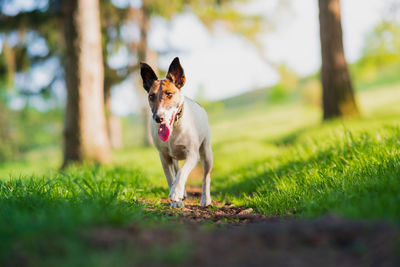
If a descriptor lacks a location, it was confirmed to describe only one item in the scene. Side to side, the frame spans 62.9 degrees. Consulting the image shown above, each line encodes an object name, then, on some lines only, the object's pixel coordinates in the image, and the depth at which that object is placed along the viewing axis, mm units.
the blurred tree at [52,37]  11219
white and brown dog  3732
